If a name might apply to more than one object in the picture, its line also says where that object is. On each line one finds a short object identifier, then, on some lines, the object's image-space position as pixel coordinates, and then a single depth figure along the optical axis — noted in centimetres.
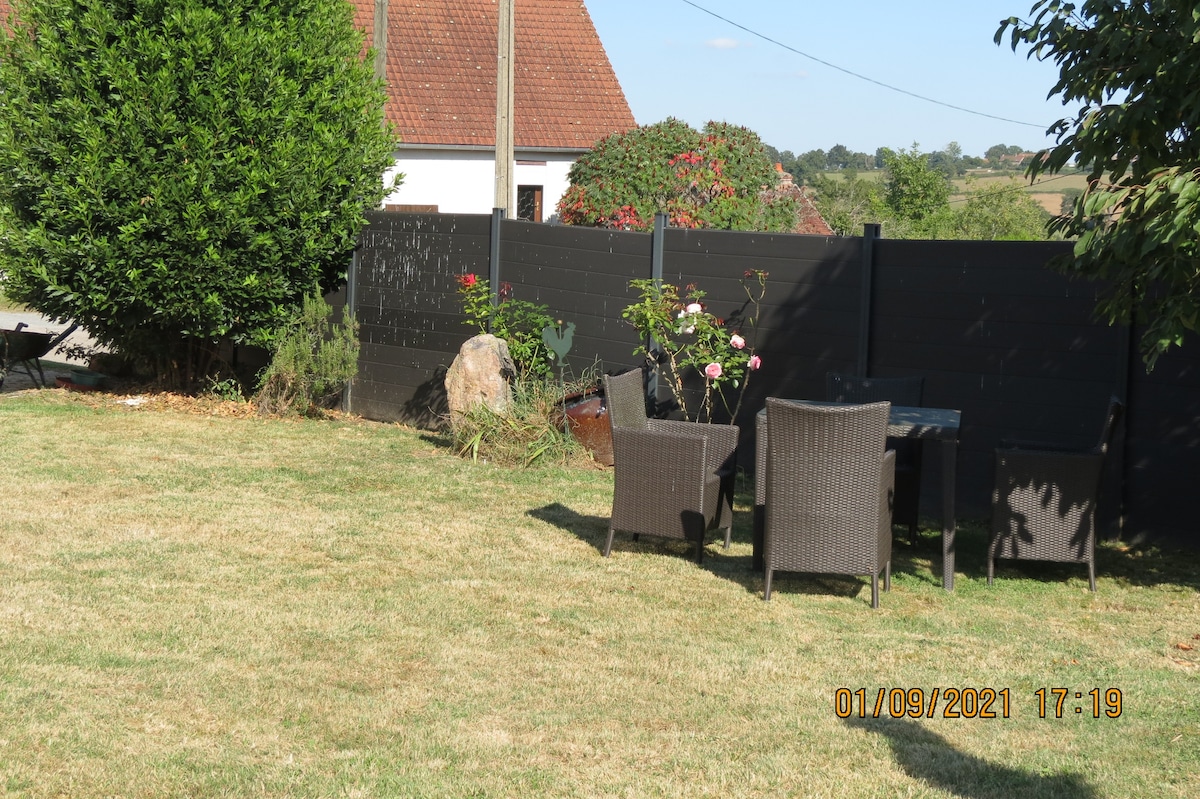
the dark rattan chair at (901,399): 808
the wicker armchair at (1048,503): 689
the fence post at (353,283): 1300
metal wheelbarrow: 1360
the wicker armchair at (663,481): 735
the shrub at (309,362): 1254
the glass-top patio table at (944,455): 687
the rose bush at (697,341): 1003
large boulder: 1071
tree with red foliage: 1631
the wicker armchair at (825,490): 644
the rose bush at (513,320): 1112
